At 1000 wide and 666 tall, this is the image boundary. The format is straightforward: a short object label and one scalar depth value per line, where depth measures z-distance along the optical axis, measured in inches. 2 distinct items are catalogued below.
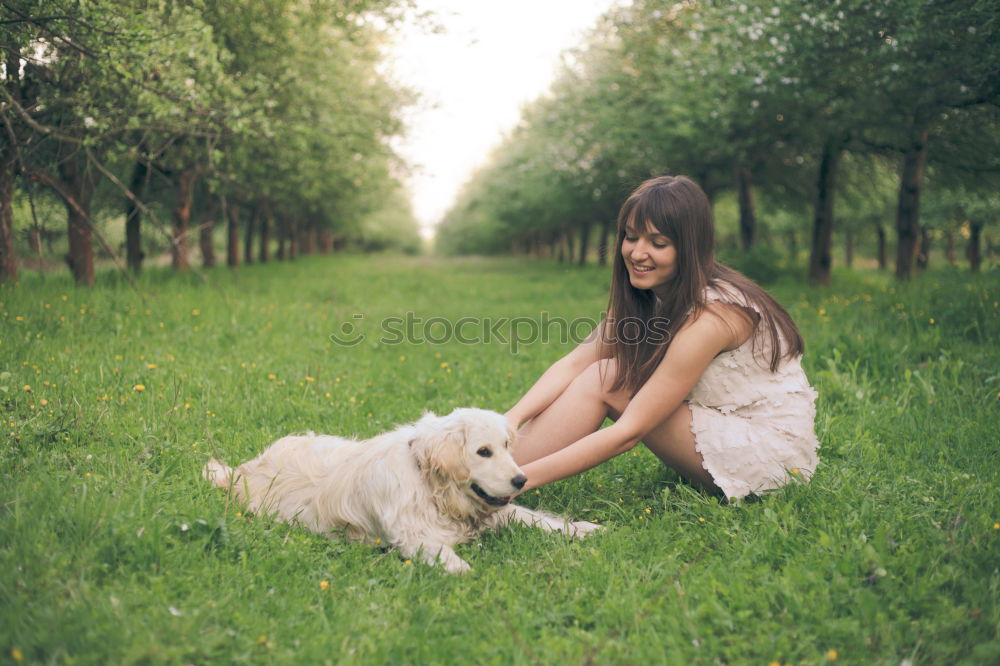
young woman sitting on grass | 141.4
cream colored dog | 136.8
